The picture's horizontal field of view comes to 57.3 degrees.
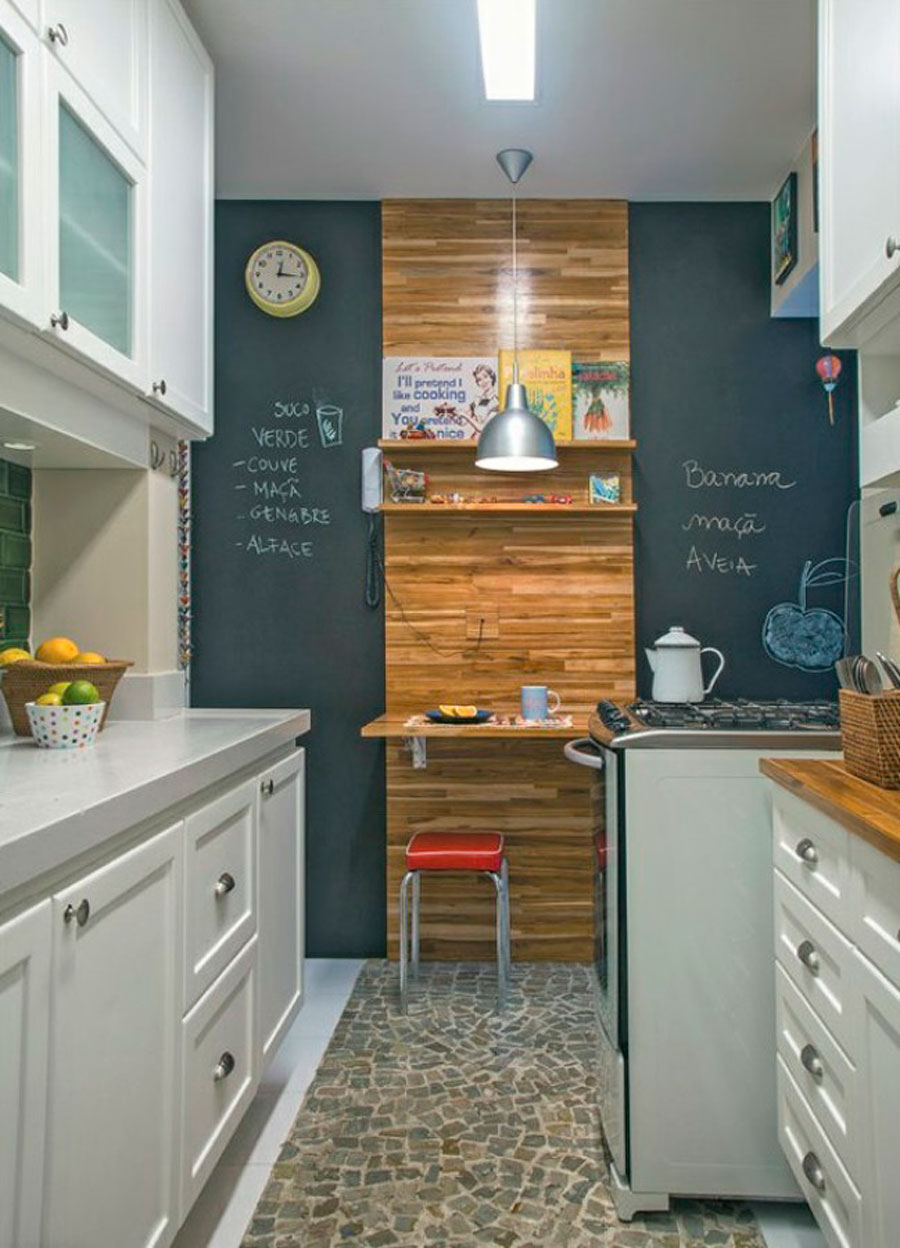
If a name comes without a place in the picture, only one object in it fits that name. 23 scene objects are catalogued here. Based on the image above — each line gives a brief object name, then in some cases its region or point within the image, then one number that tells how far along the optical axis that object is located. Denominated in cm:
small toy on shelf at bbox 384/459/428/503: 296
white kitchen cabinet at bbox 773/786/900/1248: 109
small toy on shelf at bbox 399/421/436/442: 294
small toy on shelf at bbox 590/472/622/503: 295
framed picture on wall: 280
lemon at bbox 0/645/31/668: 177
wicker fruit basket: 174
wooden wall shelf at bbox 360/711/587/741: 251
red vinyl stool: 255
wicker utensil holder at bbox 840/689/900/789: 133
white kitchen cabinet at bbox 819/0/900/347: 150
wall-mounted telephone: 296
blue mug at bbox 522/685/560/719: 273
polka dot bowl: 163
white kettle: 259
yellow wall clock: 302
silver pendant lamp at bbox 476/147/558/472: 253
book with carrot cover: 300
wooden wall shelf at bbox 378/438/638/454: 287
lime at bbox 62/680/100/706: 167
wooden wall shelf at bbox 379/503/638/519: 287
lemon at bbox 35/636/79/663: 187
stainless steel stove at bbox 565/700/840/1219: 165
